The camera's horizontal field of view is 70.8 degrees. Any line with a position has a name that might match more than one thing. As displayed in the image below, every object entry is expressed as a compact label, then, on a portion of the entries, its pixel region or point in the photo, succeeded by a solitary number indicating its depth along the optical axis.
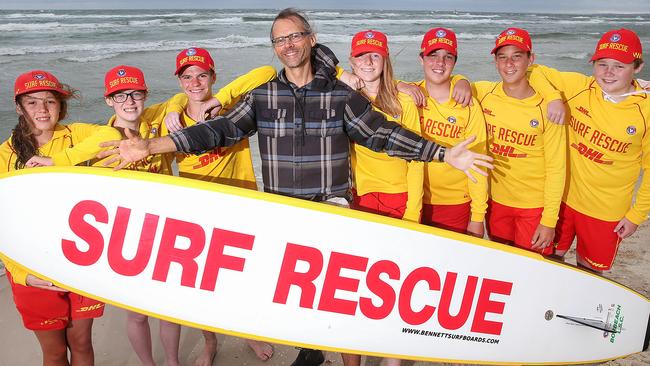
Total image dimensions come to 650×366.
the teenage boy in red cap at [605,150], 2.56
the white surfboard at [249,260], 2.19
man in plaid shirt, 2.16
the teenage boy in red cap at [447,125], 2.51
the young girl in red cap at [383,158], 2.43
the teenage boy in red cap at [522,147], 2.56
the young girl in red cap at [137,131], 2.26
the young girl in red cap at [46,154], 2.16
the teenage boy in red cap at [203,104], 2.47
